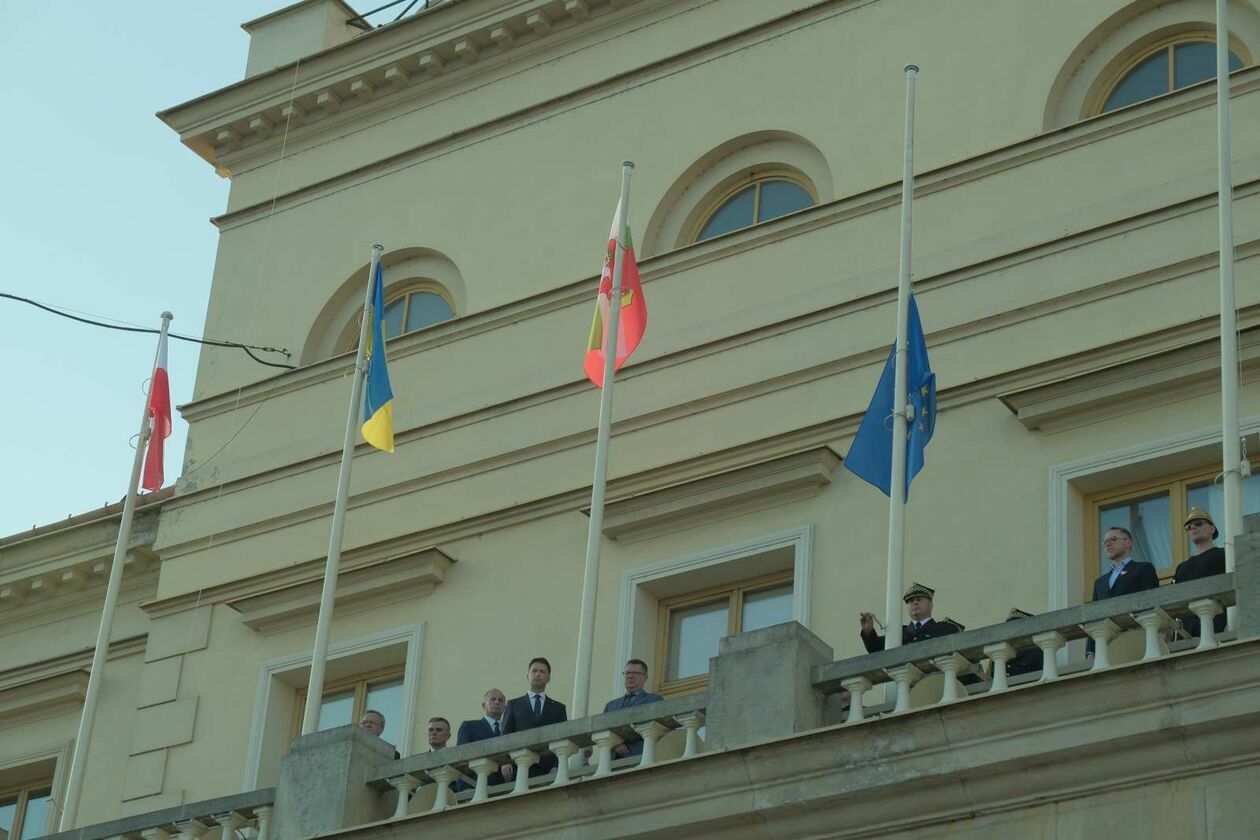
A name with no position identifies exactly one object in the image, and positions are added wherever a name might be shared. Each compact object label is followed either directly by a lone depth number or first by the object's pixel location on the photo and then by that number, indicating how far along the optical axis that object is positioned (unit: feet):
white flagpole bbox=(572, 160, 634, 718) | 61.87
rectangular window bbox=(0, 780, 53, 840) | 80.64
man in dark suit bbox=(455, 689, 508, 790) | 61.26
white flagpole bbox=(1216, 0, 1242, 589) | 54.19
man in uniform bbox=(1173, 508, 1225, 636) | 52.49
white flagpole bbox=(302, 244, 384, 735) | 64.75
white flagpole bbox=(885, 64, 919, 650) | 57.21
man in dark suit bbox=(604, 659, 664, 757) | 59.36
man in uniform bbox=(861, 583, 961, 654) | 56.49
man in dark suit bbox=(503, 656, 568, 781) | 60.59
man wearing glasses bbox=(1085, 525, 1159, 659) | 54.29
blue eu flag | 61.26
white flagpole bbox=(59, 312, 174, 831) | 70.59
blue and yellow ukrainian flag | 70.95
